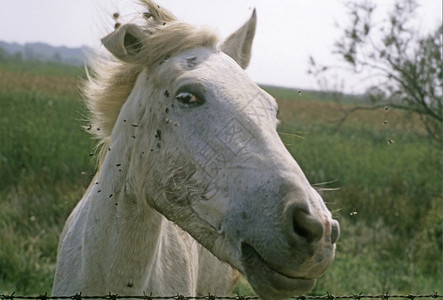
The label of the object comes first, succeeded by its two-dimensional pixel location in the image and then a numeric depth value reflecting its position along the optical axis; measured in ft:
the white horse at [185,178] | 5.50
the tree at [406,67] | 26.48
